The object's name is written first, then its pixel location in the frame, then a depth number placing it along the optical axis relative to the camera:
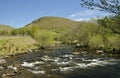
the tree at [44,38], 32.69
